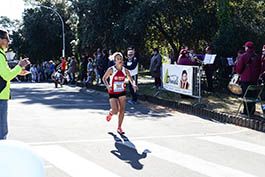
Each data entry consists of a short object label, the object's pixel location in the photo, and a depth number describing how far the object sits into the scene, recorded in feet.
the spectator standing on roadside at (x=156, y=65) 56.44
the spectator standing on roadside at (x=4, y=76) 17.94
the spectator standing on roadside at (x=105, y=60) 67.41
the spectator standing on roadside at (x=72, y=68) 84.89
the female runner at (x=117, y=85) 30.96
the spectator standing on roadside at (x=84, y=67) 78.03
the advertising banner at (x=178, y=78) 43.09
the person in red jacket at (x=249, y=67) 36.68
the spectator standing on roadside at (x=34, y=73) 117.23
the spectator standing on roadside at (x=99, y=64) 69.51
